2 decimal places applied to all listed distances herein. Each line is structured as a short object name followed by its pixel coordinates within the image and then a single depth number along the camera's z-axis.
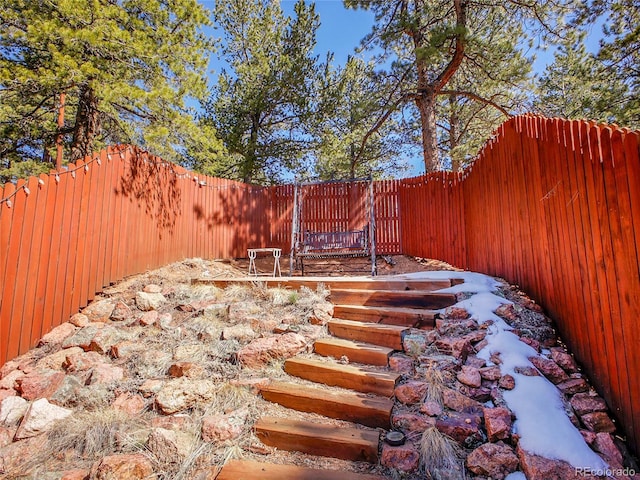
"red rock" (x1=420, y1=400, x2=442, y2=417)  1.79
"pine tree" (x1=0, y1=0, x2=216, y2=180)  4.30
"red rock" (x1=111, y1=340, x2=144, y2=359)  2.60
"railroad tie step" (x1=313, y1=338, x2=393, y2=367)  2.34
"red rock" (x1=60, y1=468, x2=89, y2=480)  1.59
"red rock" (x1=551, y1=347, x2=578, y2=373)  1.90
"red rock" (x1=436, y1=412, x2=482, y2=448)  1.62
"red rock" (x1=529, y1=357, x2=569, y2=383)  1.86
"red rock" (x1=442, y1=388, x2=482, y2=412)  1.79
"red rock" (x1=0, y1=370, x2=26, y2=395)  2.30
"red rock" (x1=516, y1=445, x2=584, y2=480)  1.37
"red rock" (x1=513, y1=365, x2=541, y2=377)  1.85
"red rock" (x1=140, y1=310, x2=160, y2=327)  3.01
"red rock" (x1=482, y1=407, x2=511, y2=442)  1.59
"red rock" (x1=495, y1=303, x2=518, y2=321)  2.34
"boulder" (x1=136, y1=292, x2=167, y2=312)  3.23
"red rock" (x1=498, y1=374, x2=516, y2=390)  1.82
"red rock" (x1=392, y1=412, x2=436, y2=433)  1.74
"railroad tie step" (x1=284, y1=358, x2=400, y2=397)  2.07
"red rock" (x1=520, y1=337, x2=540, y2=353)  2.08
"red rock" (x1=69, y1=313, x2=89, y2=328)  2.96
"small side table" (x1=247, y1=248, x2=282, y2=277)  4.95
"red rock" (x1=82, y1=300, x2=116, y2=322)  3.06
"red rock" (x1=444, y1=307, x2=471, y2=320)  2.52
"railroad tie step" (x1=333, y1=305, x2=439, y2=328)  2.61
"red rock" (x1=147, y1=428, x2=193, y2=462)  1.70
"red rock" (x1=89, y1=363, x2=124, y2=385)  2.30
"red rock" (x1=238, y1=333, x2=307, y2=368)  2.45
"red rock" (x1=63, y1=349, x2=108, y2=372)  2.47
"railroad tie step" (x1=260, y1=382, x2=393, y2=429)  1.86
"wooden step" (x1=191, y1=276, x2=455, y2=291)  3.11
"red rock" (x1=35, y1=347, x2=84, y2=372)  2.46
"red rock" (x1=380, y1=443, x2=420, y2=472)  1.56
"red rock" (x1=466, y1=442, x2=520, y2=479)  1.47
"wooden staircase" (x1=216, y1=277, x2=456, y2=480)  1.66
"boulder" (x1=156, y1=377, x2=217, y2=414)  2.01
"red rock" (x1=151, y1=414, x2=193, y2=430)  1.89
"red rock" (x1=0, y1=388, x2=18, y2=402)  2.23
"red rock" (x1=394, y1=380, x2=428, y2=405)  1.93
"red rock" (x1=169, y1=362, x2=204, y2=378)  2.31
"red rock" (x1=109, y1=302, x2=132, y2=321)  3.11
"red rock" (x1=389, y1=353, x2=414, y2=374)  2.20
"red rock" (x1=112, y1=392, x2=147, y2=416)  2.06
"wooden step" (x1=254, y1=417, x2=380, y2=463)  1.67
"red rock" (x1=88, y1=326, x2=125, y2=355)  2.66
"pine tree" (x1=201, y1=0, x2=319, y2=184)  9.52
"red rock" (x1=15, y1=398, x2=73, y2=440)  1.94
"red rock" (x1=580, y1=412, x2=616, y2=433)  1.57
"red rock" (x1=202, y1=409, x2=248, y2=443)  1.82
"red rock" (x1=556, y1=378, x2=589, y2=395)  1.77
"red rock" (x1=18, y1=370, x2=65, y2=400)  2.21
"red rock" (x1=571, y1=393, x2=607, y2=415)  1.65
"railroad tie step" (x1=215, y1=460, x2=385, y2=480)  1.53
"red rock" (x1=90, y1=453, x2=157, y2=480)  1.55
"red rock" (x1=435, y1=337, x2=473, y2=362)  2.16
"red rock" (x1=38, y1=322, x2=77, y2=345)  2.73
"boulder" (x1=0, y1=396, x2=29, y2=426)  2.05
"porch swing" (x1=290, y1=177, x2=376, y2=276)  6.66
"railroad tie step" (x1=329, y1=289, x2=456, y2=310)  2.81
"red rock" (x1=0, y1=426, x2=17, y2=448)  1.90
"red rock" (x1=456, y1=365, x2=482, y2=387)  1.91
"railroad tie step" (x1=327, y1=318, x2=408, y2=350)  2.47
